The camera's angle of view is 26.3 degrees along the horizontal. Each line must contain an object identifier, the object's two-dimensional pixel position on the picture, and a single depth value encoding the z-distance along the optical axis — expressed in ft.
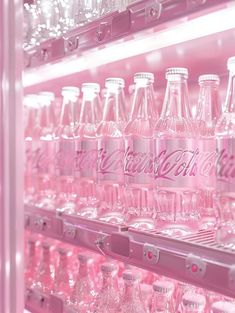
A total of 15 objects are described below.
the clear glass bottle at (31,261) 5.67
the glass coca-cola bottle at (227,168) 3.09
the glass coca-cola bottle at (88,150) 4.69
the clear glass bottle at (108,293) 4.34
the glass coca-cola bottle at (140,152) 3.95
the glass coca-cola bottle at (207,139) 3.75
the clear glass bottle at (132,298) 4.16
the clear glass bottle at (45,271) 5.30
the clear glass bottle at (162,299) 3.85
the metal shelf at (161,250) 2.86
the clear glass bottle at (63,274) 5.14
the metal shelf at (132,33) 3.19
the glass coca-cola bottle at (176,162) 3.60
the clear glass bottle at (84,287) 4.56
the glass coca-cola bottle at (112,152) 4.33
